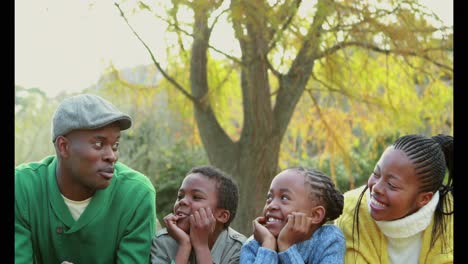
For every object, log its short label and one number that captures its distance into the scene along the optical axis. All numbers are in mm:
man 3254
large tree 5469
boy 3256
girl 3088
